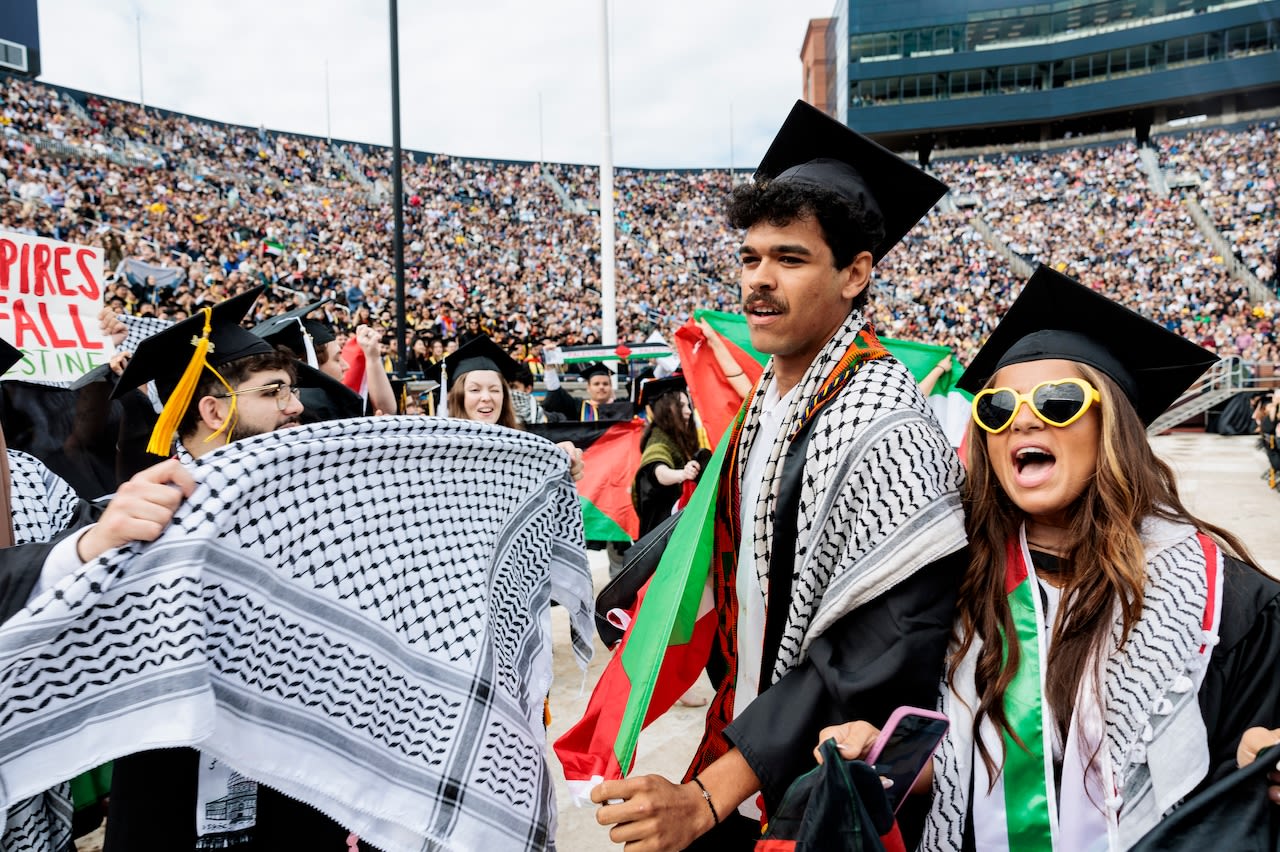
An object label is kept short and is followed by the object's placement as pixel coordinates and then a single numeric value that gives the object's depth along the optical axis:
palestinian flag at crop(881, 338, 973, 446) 5.23
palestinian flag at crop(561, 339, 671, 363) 9.69
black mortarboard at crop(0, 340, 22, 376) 2.61
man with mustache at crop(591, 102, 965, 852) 1.51
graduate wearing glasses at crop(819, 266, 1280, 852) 1.52
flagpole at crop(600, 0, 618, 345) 13.01
